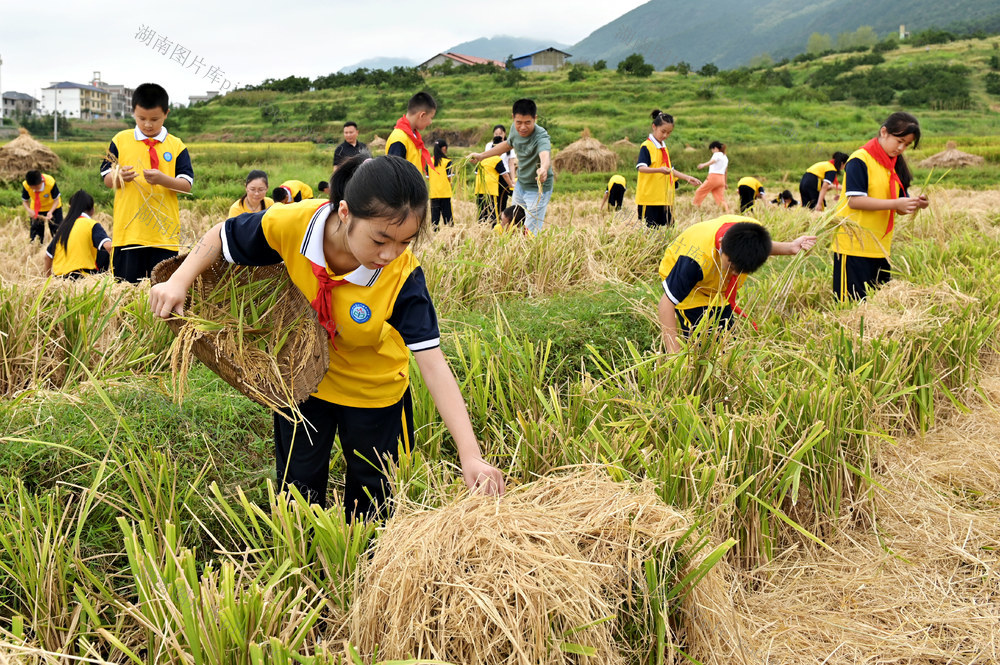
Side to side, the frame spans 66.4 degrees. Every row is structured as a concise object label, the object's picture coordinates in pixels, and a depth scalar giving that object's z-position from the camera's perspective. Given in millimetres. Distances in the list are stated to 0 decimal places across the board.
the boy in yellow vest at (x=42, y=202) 8234
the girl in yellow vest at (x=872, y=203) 4387
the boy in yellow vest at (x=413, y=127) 5392
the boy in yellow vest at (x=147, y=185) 4203
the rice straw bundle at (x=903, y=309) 3527
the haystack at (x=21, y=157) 16828
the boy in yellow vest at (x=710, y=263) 3078
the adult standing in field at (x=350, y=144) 7109
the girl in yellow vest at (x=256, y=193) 5969
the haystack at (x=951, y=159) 18984
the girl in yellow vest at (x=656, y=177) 6500
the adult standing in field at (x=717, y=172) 9344
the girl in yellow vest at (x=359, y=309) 1734
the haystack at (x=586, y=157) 20750
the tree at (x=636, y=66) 37906
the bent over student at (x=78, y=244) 5090
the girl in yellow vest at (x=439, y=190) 7000
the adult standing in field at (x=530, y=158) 5840
